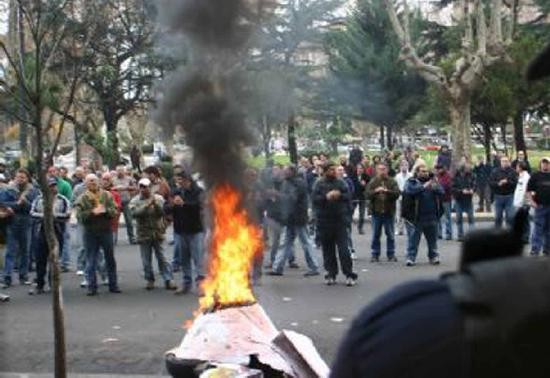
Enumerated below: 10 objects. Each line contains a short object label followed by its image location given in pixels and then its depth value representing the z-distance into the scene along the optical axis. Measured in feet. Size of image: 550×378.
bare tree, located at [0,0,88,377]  19.36
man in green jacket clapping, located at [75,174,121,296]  36.27
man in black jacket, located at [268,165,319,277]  39.86
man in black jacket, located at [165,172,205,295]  36.63
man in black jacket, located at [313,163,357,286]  36.60
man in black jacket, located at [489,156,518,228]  46.32
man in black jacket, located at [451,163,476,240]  49.93
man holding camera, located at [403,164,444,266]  41.24
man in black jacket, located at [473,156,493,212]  67.15
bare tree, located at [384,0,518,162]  69.87
